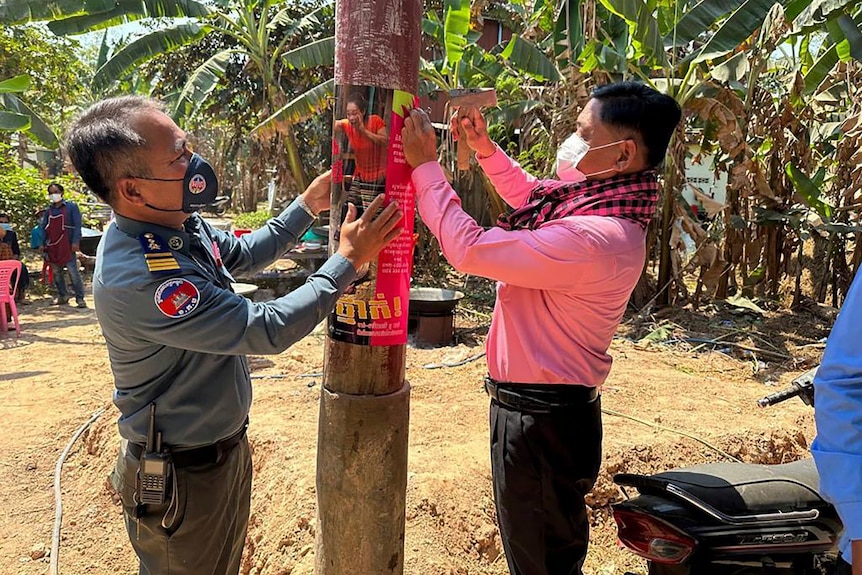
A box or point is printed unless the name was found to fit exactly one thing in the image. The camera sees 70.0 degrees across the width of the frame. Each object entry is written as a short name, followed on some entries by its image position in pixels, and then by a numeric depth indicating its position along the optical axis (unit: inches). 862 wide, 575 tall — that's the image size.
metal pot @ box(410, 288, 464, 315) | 300.7
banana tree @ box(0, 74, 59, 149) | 328.8
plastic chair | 326.0
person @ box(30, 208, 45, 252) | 405.9
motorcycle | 86.7
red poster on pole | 69.4
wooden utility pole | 73.7
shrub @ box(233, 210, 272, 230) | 844.6
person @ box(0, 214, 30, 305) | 380.8
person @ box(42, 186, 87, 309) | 391.5
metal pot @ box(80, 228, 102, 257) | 507.2
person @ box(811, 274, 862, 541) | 53.6
